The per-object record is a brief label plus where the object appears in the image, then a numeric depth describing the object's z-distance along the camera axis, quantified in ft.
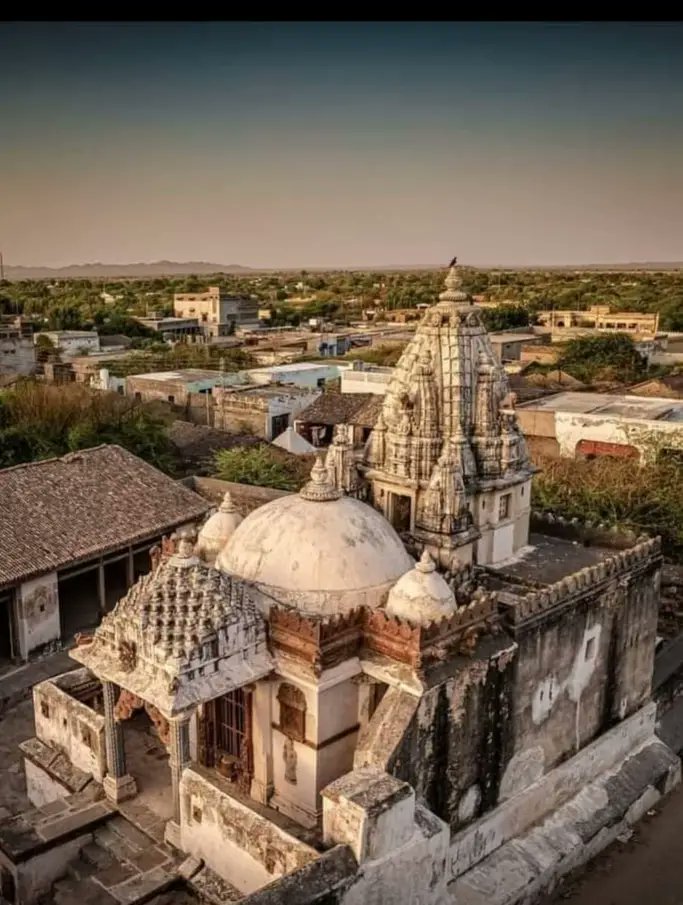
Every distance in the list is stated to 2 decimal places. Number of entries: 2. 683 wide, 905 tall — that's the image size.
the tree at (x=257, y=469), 99.09
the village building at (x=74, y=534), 62.23
